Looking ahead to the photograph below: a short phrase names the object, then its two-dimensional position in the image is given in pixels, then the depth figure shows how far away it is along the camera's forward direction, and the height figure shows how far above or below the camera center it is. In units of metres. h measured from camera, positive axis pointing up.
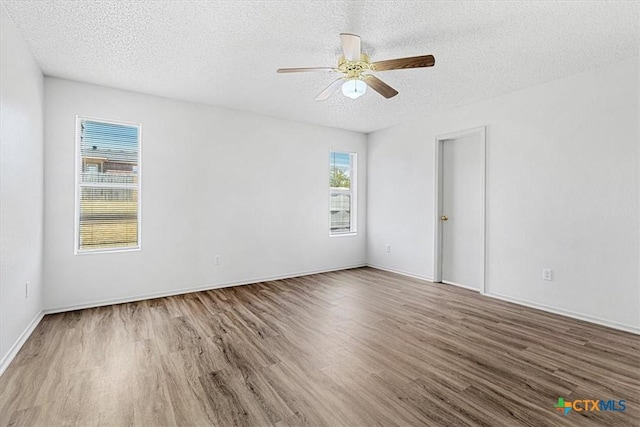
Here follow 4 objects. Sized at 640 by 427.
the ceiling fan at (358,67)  2.28 +1.21
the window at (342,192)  5.68 +0.39
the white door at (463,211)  4.21 +0.04
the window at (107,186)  3.57 +0.32
